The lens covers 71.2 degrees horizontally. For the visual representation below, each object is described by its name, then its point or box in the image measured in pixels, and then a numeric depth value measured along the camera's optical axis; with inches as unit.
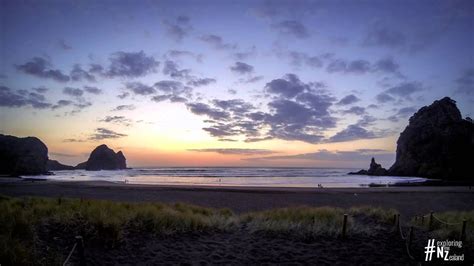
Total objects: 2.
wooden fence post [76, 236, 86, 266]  280.7
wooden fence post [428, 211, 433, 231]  502.8
